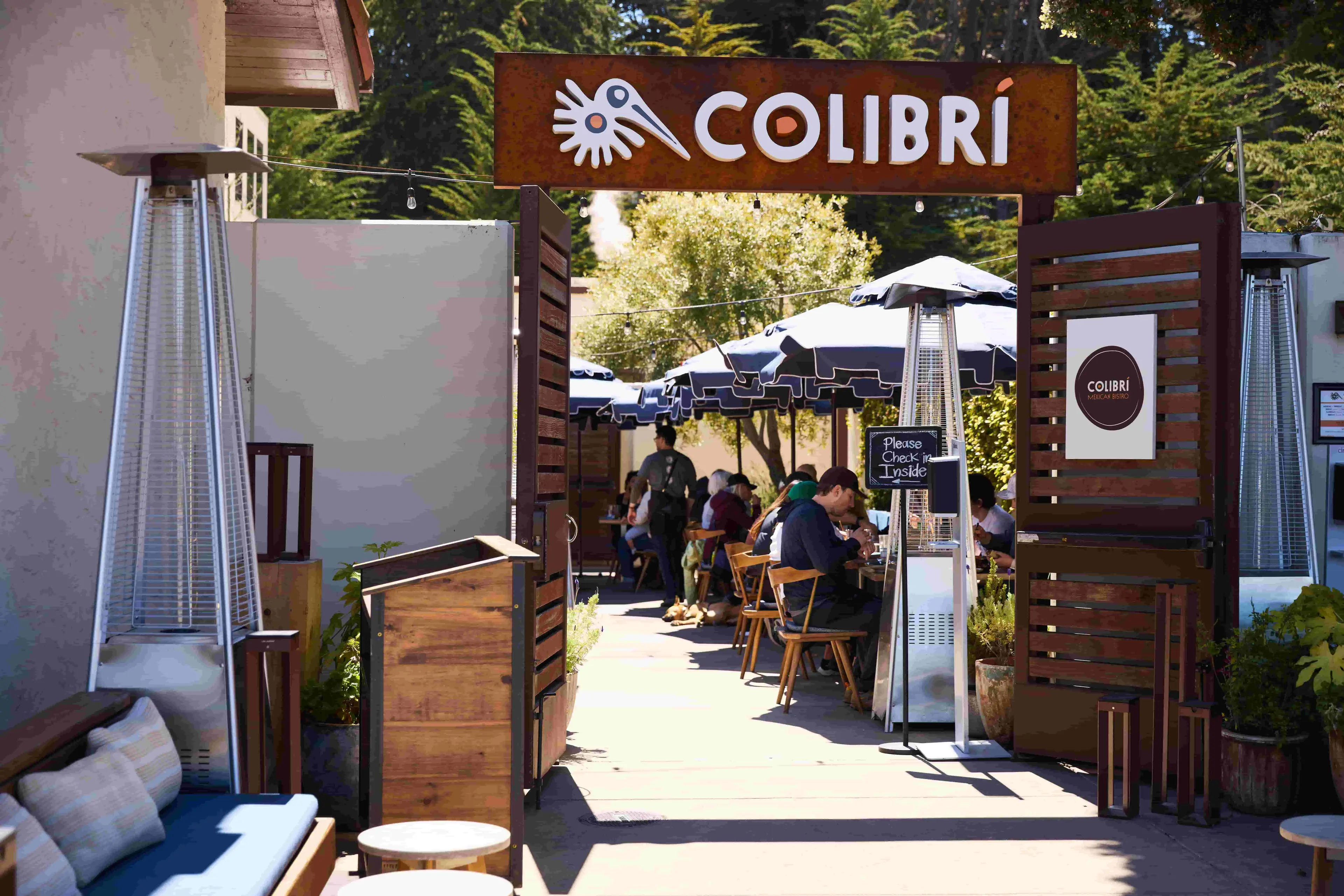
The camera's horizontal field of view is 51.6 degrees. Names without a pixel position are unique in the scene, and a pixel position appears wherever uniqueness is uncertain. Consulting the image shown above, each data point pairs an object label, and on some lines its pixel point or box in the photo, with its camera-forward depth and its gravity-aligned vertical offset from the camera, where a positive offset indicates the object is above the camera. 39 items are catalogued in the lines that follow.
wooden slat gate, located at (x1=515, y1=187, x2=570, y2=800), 6.05 +0.11
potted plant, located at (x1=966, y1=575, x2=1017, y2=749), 7.08 -1.03
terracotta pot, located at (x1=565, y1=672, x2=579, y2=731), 6.75 -1.18
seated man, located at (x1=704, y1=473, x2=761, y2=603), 12.32 -0.58
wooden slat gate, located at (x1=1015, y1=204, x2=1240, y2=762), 6.24 -0.11
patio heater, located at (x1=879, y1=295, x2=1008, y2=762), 7.41 -0.50
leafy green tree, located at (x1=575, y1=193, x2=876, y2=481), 21.28 +2.89
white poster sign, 6.46 +0.34
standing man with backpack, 13.70 -0.35
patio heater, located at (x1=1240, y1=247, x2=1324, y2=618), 6.71 +0.07
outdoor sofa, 3.29 -1.02
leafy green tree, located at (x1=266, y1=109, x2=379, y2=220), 26.66 +5.42
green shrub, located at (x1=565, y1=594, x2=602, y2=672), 6.98 -0.92
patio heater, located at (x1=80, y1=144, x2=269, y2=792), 4.22 -0.10
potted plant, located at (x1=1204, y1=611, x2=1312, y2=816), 5.71 -1.07
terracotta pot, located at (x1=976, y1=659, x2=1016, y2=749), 7.07 -1.22
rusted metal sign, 6.47 +1.57
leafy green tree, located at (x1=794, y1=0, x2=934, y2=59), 28.00 +8.66
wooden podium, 4.50 -0.79
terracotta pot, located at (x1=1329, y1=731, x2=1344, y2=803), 5.48 -1.17
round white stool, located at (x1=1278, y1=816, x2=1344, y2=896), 3.97 -1.08
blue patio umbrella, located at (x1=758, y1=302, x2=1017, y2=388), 9.19 +0.76
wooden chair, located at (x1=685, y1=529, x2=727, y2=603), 12.22 -1.05
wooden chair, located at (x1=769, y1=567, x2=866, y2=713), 7.97 -1.07
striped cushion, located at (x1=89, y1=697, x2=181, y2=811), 3.76 -0.82
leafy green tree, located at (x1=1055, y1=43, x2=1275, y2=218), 22.58 +5.46
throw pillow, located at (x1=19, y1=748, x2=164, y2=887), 3.26 -0.88
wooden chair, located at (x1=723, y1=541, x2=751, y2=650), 10.37 -0.86
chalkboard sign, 7.00 +0.02
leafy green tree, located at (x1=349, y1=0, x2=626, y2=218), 29.95 +8.55
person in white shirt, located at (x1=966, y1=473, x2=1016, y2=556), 8.47 -0.35
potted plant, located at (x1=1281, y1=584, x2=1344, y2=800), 5.39 -0.75
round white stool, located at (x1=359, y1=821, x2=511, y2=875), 3.60 -1.04
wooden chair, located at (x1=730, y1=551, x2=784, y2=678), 9.18 -1.04
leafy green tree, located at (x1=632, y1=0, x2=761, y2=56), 30.28 +9.35
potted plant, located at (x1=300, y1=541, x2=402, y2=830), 5.14 -1.07
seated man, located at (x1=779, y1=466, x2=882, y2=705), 8.12 -0.65
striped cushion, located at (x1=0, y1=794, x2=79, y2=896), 2.94 -0.88
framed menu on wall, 7.25 +0.26
